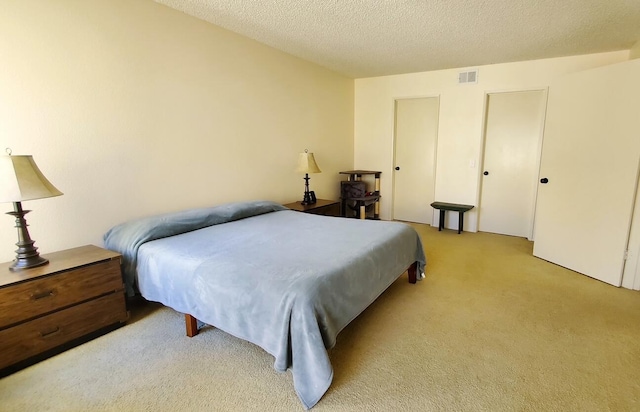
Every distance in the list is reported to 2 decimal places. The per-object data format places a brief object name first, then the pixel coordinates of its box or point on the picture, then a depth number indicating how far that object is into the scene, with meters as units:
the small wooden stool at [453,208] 4.55
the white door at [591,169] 2.79
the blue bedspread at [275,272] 1.58
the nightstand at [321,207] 3.84
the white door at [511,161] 4.25
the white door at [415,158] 5.00
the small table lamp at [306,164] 3.96
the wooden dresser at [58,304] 1.77
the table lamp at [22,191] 1.77
